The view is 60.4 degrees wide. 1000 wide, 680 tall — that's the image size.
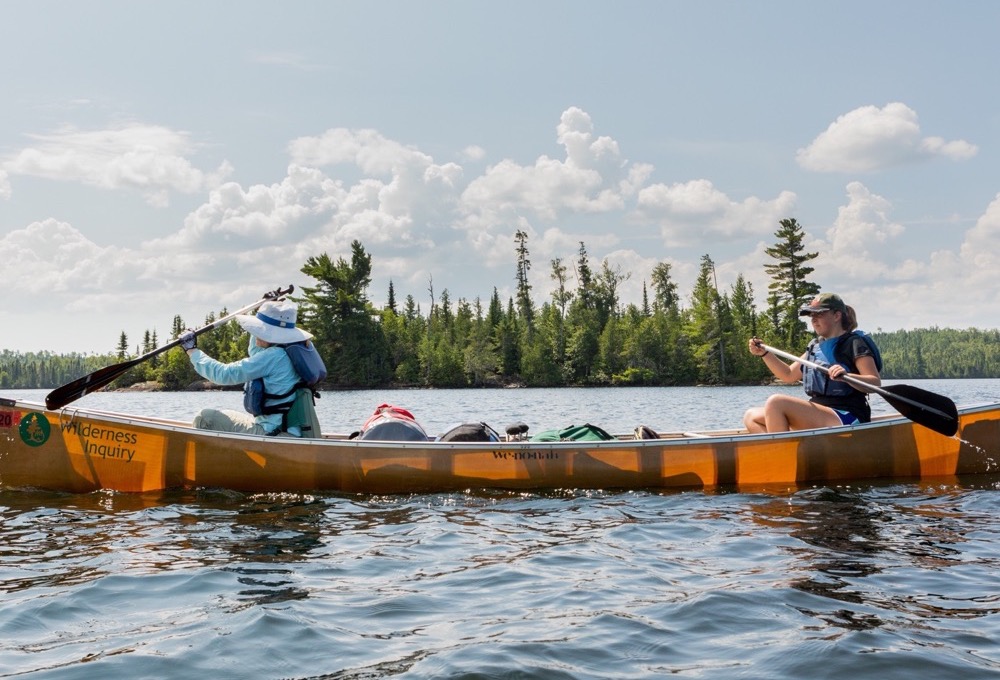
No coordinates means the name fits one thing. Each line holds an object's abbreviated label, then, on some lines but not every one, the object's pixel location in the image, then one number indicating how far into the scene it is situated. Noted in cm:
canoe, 837
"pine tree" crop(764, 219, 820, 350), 8219
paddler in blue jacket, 792
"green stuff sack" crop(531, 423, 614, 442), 905
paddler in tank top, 829
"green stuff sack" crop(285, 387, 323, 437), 862
